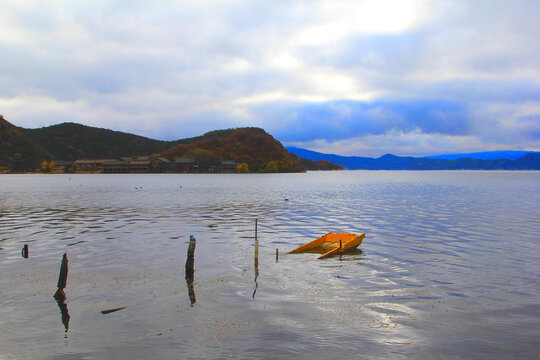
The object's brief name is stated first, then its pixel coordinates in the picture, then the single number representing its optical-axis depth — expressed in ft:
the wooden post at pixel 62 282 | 59.47
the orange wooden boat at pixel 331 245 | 91.96
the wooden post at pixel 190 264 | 70.91
